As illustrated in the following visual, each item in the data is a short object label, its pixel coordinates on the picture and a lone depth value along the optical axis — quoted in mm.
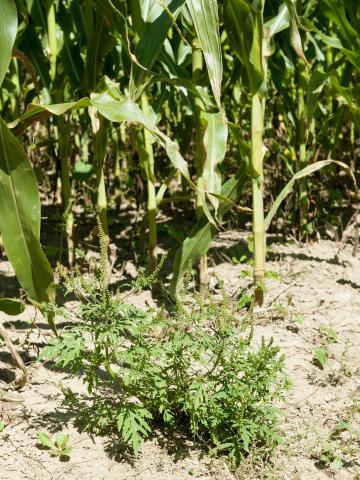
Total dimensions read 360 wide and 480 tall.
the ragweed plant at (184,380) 2367
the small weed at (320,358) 3055
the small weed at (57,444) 2482
